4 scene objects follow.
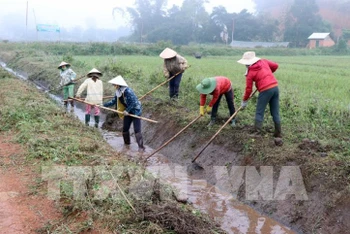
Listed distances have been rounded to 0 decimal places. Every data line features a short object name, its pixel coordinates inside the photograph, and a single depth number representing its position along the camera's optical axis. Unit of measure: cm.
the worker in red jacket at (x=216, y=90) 659
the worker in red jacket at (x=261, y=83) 611
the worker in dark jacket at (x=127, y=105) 695
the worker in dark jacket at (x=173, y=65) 905
